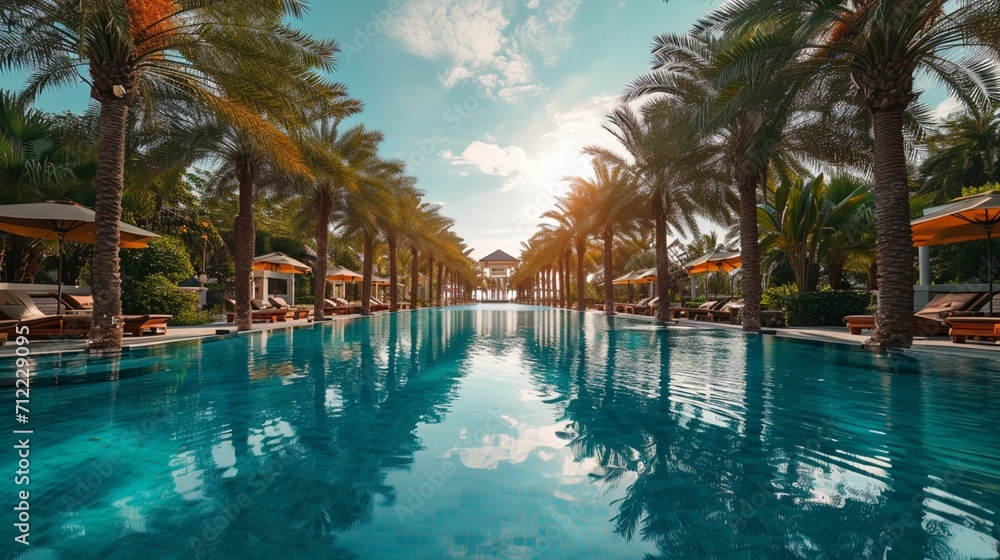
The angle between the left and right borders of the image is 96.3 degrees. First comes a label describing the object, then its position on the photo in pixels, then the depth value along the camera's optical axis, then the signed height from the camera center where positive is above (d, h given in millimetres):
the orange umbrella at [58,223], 9797 +1811
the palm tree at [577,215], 25048 +4956
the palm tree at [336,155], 18547 +5707
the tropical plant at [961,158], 19953 +6250
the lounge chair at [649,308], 22945 -739
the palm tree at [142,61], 8930 +5105
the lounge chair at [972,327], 8711 -718
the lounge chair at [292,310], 18742 -548
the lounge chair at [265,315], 17034 -665
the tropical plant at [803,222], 17344 +2860
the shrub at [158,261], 13852 +1193
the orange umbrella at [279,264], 20172 +1570
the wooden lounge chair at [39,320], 10008 -451
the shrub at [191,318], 14894 -667
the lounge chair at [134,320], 10820 -521
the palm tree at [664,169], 14289 +4446
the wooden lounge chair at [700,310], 19180 -688
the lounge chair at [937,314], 10609 -558
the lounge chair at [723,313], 17450 -754
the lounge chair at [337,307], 24453 -566
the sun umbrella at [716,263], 19578 +1432
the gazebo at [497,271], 79438 +4816
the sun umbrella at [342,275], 26016 +1294
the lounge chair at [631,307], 25644 -714
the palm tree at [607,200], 19969 +4360
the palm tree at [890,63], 8523 +4724
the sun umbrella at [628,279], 29375 +1061
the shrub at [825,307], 14422 -459
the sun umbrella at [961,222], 9502 +1629
